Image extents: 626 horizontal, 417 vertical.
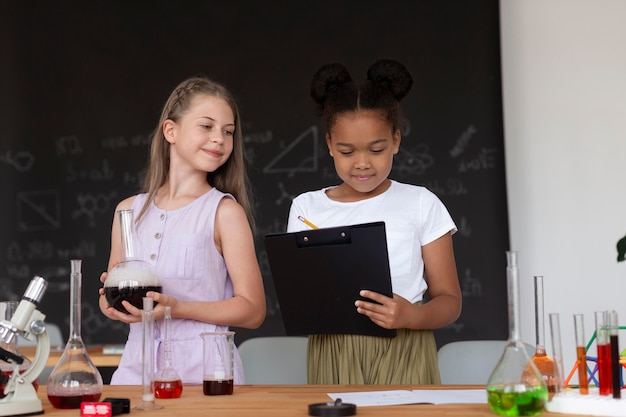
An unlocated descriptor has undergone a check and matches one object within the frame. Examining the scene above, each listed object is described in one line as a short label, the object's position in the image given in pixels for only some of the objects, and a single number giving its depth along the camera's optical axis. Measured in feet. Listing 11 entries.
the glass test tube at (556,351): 7.23
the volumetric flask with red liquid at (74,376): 7.41
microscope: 7.19
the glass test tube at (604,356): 7.05
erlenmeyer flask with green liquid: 6.82
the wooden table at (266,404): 7.08
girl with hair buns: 9.34
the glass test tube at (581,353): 7.18
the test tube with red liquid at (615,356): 7.01
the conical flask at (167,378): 7.74
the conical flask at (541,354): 7.55
